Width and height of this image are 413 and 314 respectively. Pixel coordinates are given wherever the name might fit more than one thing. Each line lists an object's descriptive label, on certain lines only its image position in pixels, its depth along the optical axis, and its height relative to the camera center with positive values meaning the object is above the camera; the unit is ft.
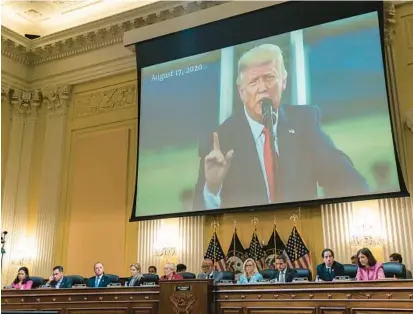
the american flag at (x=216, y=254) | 26.99 +1.65
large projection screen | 23.79 +9.18
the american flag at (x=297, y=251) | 24.99 +1.64
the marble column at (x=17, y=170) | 34.14 +8.35
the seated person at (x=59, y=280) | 23.09 +0.20
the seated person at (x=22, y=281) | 23.73 +0.16
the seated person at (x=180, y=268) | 25.49 +0.81
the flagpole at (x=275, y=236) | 25.79 +2.50
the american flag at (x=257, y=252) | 25.88 +1.68
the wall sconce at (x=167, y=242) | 29.04 +2.50
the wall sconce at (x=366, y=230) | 23.76 +2.58
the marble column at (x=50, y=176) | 33.37 +7.75
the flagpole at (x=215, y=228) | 27.61 +3.15
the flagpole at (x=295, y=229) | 25.26 +2.80
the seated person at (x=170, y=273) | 20.77 +0.46
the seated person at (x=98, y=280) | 22.43 +0.18
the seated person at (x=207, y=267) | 23.64 +0.79
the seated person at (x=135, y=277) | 21.40 +0.30
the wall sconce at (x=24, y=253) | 33.94 +2.19
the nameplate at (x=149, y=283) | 19.58 +0.03
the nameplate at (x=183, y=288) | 17.50 -0.16
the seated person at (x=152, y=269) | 27.73 +0.83
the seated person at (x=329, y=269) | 18.83 +0.53
